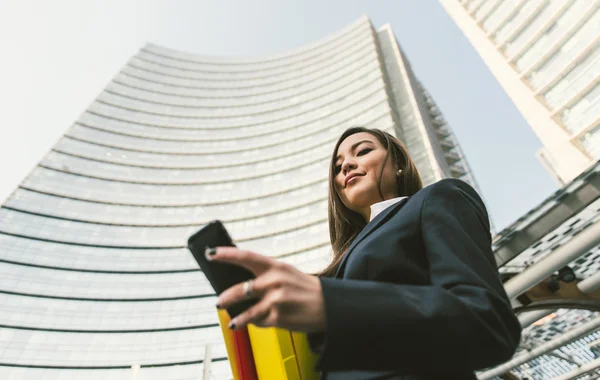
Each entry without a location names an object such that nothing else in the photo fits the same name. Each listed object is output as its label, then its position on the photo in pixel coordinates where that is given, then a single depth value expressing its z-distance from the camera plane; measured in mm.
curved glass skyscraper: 26688
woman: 553
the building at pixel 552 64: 21125
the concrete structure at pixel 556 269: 3490
